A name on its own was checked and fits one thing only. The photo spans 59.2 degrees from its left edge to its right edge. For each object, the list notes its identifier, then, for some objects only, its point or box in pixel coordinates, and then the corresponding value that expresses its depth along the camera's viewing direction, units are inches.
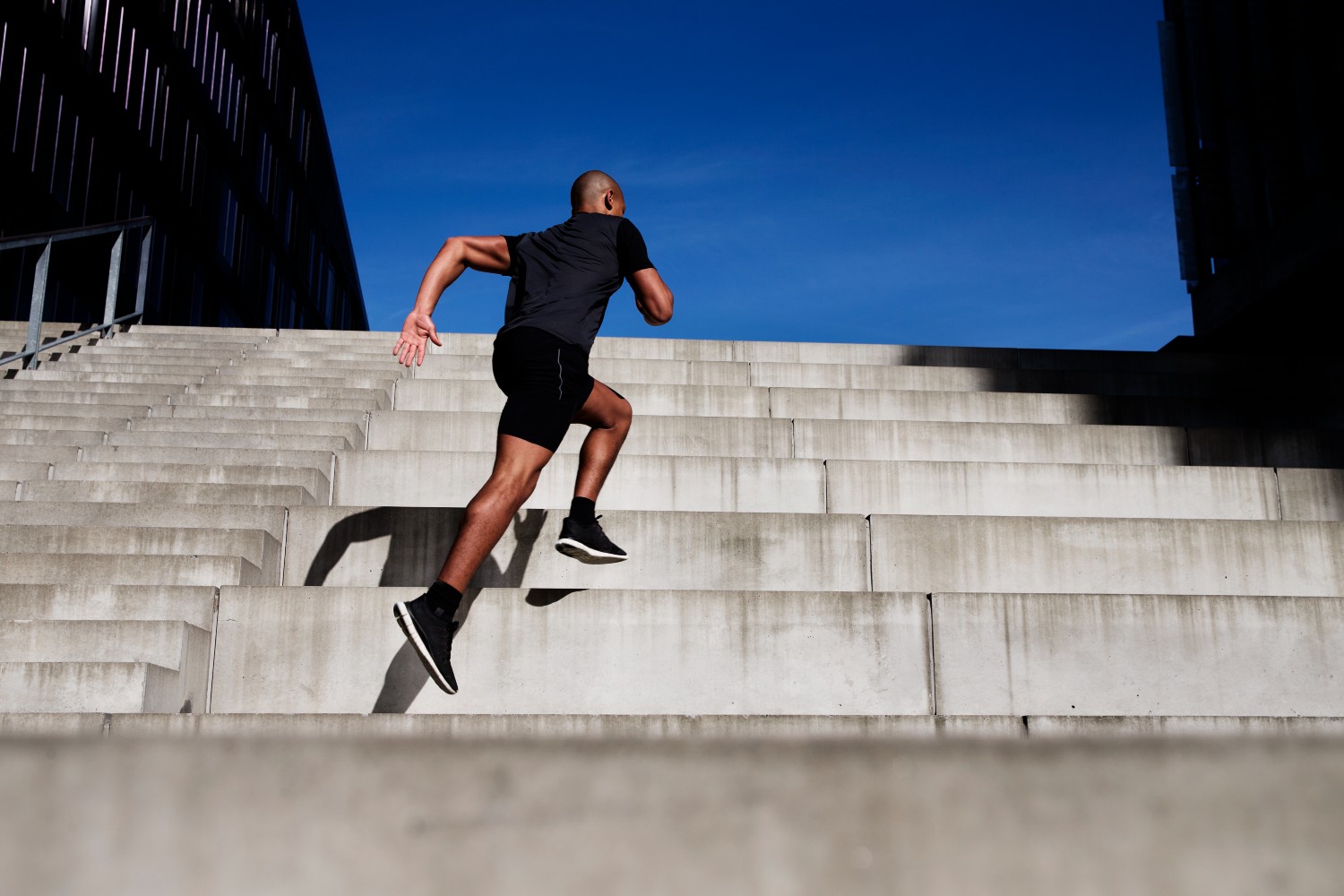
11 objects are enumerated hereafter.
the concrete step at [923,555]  179.3
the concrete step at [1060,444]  255.1
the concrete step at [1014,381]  327.9
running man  135.3
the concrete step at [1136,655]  152.4
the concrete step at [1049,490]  217.2
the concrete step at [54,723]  114.9
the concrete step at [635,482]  219.0
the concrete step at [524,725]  113.0
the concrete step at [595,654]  150.7
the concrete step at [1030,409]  292.5
